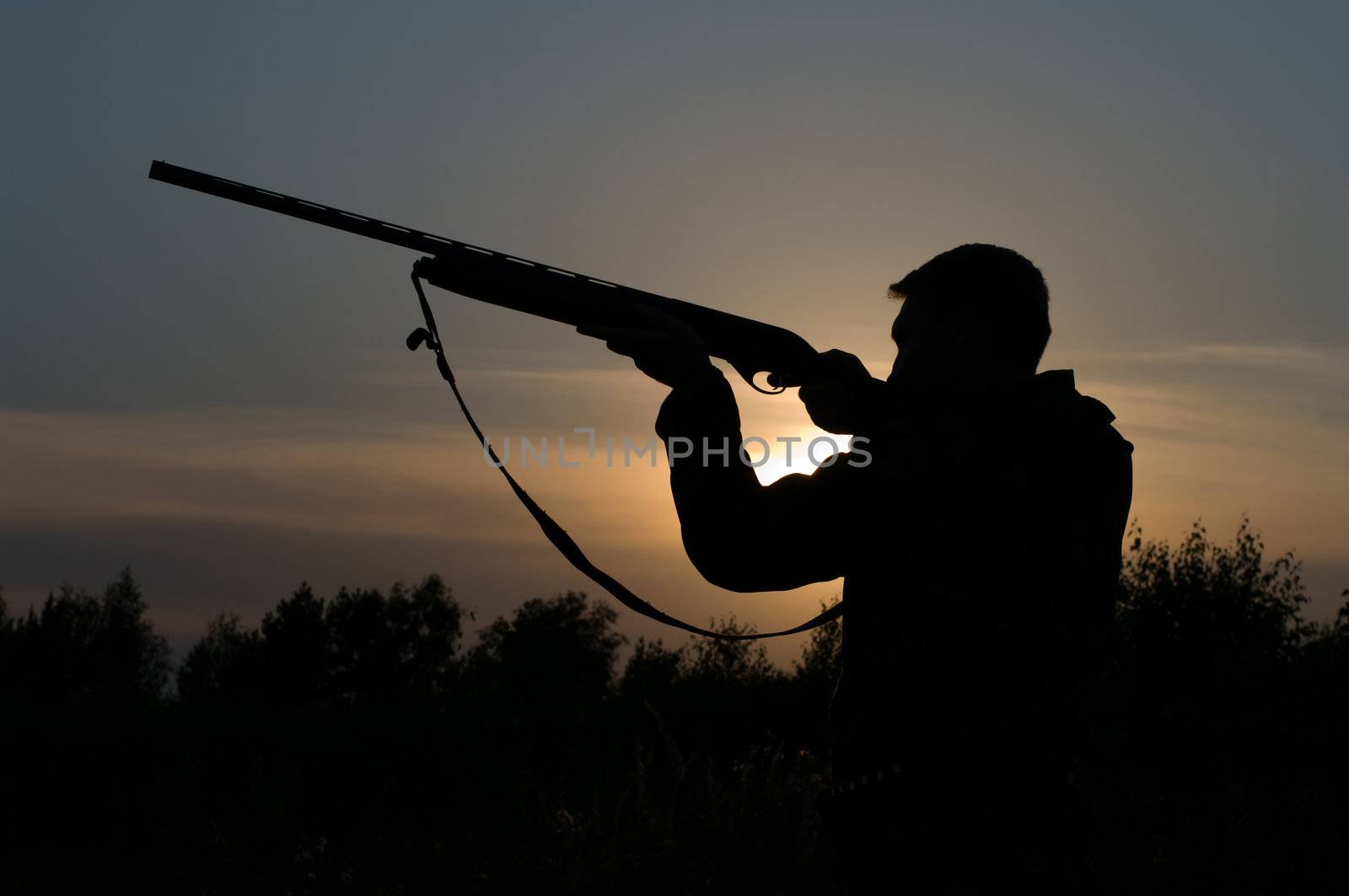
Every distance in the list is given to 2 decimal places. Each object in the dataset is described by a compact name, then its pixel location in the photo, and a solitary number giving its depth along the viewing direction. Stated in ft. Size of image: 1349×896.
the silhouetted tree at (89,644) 257.14
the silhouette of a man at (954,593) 8.47
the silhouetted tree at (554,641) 225.35
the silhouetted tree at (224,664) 263.08
